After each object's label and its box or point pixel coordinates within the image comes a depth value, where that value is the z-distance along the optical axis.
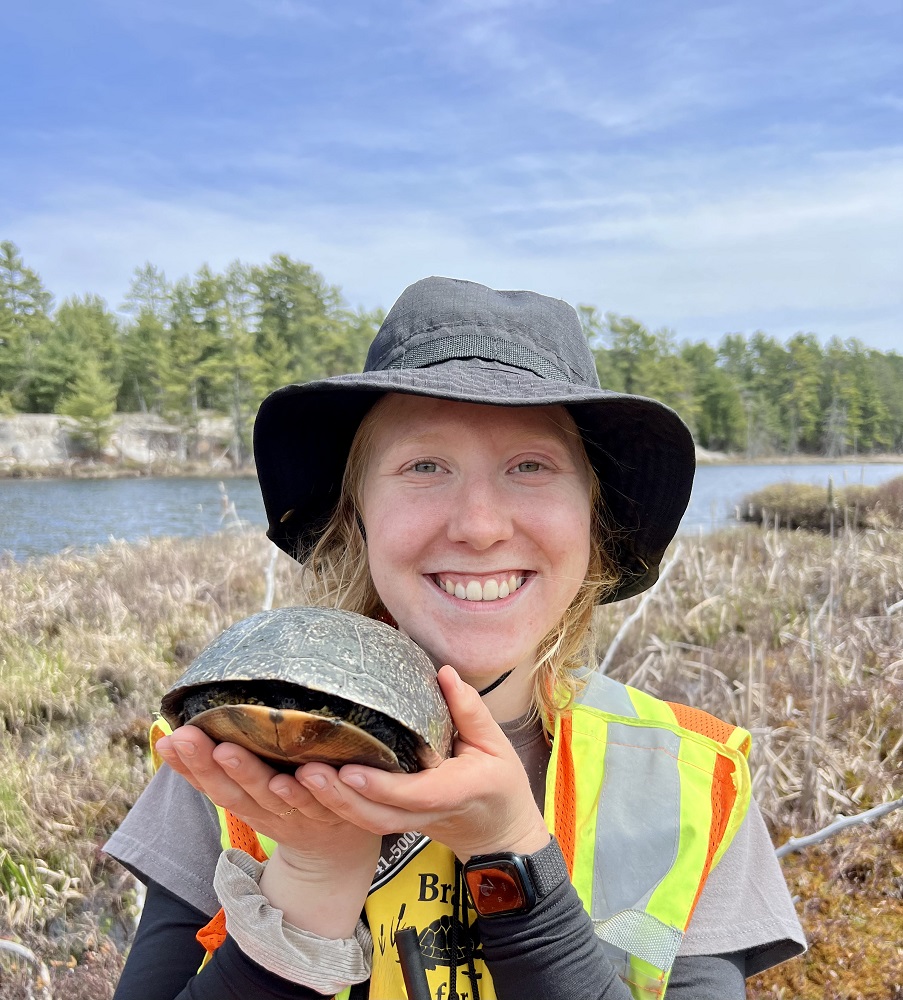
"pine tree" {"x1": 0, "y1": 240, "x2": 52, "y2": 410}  49.31
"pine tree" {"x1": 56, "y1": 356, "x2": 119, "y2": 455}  44.00
